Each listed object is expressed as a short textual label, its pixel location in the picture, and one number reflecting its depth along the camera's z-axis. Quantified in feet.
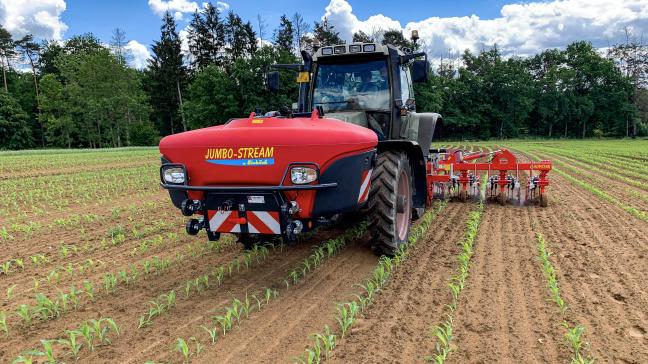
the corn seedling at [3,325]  10.68
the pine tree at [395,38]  172.35
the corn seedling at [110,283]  13.34
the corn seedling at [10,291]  12.82
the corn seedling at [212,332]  9.91
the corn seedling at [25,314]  11.18
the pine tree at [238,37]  158.51
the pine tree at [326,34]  174.91
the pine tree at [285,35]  164.55
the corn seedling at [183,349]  9.14
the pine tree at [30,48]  181.57
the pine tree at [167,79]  158.60
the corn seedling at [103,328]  10.07
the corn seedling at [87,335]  9.75
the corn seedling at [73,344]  9.39
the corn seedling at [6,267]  15.42
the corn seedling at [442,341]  9.05
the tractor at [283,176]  11.78
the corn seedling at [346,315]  10.45
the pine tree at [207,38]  158.20
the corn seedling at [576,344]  8.89
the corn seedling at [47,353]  8.98
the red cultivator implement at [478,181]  25.67
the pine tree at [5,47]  173.58
